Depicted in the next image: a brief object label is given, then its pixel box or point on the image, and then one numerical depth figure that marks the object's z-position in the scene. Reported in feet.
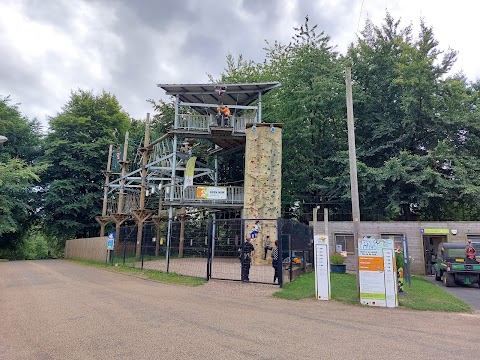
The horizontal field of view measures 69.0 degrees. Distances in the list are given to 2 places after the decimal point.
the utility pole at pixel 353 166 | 34.73
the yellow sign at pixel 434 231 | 69.08
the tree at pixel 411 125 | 75.46
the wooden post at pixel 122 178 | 94.68
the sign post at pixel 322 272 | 33.42
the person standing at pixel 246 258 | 39.55
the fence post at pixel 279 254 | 37.29
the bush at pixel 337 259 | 57.11
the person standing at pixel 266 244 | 43.94
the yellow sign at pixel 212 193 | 77.46
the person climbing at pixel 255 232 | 48.03
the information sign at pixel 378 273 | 31.50
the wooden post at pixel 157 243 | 53.65
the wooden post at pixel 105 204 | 104.58
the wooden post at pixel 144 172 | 78.64
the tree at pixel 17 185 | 99.96
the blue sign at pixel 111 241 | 69.21
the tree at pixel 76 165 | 120.06
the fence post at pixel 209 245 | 42.24
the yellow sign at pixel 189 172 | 75.00
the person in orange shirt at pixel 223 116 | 80.18
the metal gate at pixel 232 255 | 40.22
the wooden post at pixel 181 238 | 47.42
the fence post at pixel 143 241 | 58.12
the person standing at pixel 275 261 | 38.64
